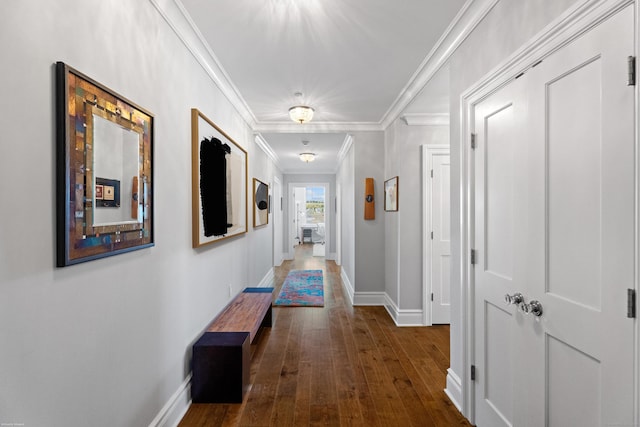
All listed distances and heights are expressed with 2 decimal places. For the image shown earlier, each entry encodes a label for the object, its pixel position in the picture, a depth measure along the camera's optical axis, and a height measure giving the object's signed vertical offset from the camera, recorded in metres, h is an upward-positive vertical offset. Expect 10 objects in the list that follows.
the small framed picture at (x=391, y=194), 3.95 +0.24
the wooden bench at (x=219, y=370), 2.22 -1.10
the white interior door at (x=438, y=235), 3.84 -0.26
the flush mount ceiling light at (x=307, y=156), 6.25 +1.11
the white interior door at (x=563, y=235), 1.08 -0.09
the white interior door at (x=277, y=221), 7.08 -0.20
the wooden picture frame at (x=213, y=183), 2.34 +0.25
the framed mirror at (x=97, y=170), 1.11 +0.17
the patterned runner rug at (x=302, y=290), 4.70 -1.30
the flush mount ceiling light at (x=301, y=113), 3.64 +1.14
